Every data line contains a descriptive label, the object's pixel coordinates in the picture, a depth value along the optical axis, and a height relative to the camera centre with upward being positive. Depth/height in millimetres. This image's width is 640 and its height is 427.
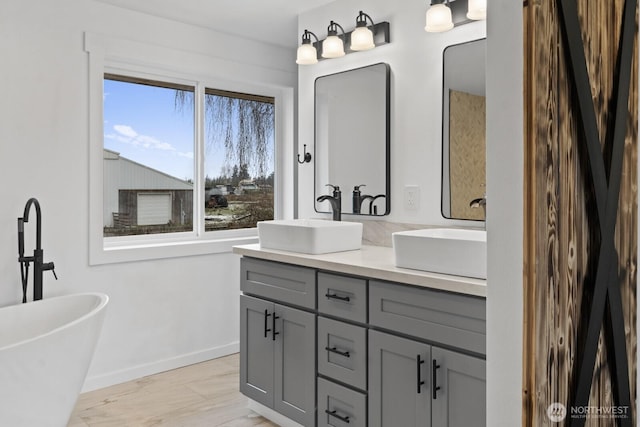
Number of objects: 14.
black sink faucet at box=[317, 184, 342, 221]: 3037 +61
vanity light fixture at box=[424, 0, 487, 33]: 2455 +943
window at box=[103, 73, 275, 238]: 3387 +391
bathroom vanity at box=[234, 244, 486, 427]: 1833 -532
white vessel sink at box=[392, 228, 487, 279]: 1838 -157
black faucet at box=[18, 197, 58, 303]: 2678 -240
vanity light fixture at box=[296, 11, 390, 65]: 2838 +983
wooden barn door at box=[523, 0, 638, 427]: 1281 -5
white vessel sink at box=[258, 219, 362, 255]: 2455 -122
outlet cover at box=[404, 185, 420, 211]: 2740 +80
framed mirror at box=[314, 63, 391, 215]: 2891 +437
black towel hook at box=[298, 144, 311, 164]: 3344 +360
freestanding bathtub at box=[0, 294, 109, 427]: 2102 -626
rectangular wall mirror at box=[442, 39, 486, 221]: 2447 +400
